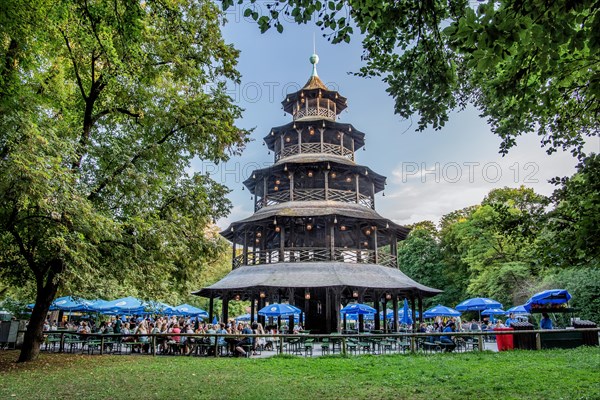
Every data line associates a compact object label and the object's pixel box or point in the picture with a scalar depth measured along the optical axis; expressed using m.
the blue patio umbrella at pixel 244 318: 36.83
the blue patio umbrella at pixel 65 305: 27.65
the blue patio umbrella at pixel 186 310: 30.73
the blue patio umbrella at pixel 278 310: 22.61
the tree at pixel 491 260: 38.84
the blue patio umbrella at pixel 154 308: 16.83
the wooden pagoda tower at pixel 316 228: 26.52
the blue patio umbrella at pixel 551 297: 18.69
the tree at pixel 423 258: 56.16
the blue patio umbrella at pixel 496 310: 29.79
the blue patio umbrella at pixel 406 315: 30.35
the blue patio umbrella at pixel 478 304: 27.22
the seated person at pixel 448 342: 17.05
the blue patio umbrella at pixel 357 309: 24.20
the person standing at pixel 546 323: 18.09
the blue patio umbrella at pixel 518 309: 28.26
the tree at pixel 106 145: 10.64
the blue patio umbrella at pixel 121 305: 25.88
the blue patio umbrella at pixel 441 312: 29.41
